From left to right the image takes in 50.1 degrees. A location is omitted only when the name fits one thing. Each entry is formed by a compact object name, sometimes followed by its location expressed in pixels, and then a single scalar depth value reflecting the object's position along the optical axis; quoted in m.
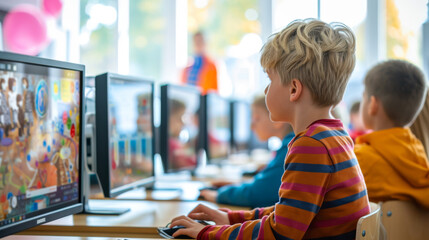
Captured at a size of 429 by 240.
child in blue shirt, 1.73
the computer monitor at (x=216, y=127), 2.77
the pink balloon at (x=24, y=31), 3.89
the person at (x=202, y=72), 5.17
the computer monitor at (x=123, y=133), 1.47
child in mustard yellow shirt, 1.65
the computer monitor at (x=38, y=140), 1.00
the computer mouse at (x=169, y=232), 1.19
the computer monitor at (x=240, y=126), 3.42
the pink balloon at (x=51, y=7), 4.62
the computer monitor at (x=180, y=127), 2.10
